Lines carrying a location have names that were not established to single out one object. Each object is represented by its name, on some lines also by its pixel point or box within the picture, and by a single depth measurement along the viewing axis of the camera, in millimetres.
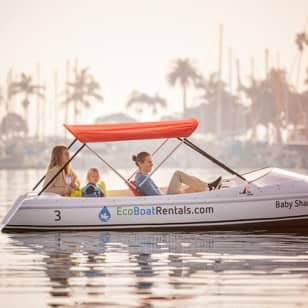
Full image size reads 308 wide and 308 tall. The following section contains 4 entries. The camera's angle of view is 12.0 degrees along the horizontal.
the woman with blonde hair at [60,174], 27328
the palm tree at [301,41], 189562
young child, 27188
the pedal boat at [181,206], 26688
